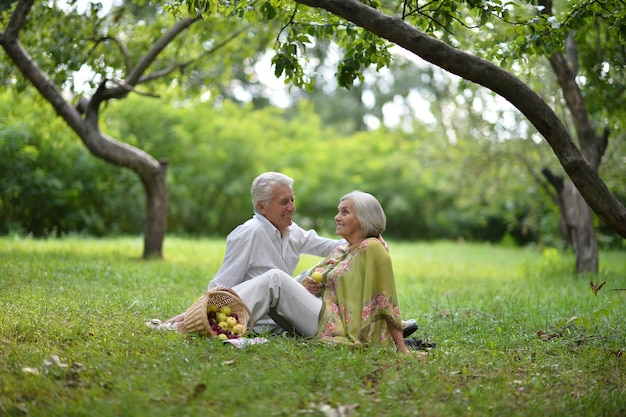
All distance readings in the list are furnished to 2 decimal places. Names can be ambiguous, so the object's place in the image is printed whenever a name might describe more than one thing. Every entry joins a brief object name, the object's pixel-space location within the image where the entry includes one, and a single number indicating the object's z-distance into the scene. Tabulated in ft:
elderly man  19.75
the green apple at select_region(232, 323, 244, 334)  18.39
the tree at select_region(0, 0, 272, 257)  36.27
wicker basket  18.17
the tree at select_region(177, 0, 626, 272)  17.42
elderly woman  18.04
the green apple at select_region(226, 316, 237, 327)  18.48
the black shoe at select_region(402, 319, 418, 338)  20.13
